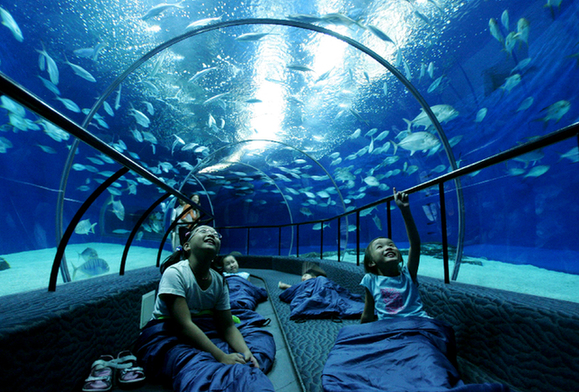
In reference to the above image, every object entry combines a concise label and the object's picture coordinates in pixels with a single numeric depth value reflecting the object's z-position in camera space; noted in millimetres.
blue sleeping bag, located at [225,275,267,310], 2979
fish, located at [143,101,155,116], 6634
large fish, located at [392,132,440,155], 7316
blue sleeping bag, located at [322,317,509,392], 1062
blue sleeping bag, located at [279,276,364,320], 2628
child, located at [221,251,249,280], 4816
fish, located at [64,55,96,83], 5140
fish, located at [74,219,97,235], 6477
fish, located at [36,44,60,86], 4948
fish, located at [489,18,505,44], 5608
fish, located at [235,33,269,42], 4984
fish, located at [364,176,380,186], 11000
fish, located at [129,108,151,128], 6666
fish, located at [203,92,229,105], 6646
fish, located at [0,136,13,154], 4891
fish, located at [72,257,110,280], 6500
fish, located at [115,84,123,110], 5894
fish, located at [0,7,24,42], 4258
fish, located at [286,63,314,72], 5746
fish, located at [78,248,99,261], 6945
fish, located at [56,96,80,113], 5621
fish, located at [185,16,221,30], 4668
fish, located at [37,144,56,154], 5443
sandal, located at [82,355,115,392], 1330
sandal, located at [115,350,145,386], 1393
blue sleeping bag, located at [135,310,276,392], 1199
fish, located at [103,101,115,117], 6191
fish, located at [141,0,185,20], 4445
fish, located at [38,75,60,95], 5323
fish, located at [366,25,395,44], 5043
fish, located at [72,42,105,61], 5043
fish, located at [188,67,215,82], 5844
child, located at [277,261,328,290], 4166
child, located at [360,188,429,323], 1706
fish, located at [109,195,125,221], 8109
